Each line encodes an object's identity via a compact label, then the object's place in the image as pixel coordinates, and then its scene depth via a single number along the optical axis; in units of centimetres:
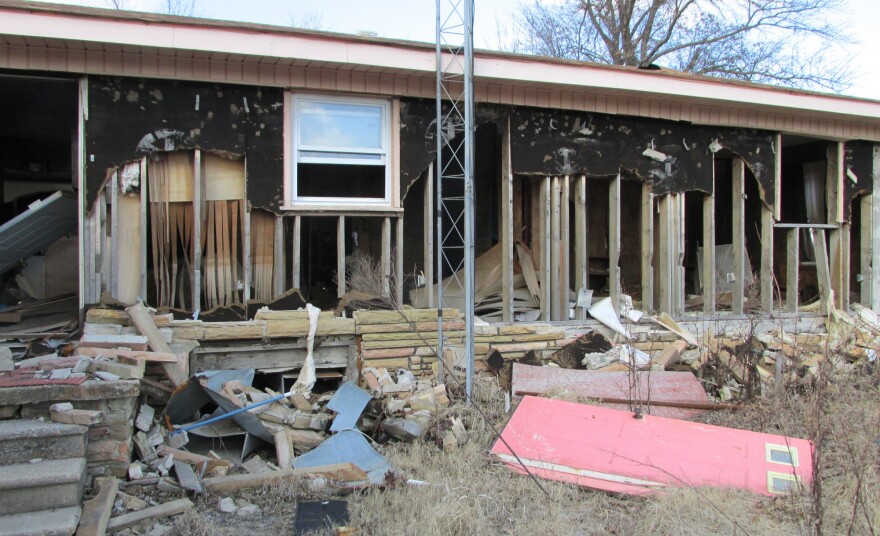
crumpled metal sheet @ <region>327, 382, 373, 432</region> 575
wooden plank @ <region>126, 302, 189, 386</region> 592
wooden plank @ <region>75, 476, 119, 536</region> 366
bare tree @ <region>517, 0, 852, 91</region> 1989
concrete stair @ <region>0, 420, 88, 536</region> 366
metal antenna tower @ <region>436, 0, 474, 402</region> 642
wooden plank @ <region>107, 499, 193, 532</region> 389
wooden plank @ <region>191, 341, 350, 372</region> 670
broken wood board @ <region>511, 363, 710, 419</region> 653
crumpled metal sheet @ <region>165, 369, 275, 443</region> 535
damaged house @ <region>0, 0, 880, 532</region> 626
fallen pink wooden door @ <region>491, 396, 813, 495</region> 477
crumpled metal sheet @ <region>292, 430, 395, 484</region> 504
